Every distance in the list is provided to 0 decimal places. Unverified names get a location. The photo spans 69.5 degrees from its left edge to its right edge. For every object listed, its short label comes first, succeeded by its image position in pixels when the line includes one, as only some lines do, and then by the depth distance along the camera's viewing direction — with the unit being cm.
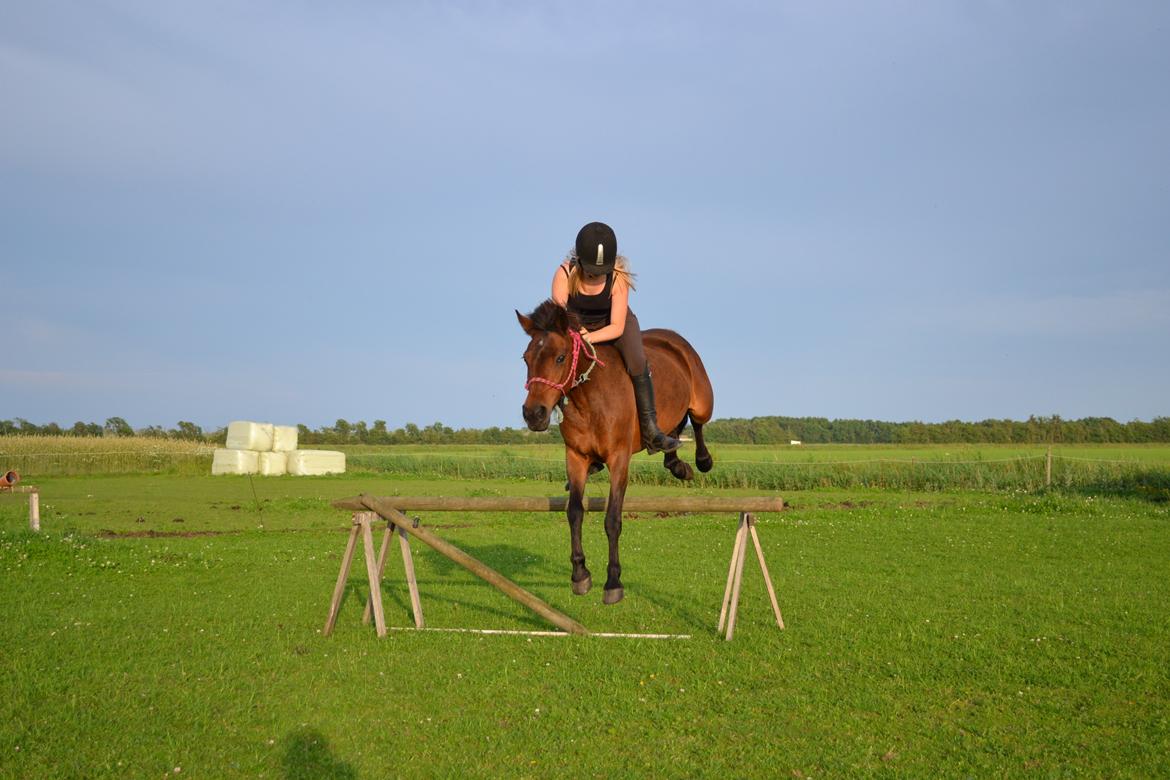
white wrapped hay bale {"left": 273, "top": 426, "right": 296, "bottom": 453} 4088
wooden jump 761
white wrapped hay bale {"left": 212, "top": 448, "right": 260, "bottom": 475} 3847
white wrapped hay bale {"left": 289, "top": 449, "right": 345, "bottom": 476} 3984
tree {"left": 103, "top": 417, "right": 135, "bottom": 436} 4725
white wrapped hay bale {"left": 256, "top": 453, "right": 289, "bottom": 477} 3903
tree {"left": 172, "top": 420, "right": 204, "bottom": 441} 5225
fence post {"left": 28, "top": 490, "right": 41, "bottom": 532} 1421
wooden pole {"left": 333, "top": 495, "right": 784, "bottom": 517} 736
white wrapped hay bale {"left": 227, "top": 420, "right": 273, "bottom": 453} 3912
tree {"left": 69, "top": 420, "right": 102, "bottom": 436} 4701
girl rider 657
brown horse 584
